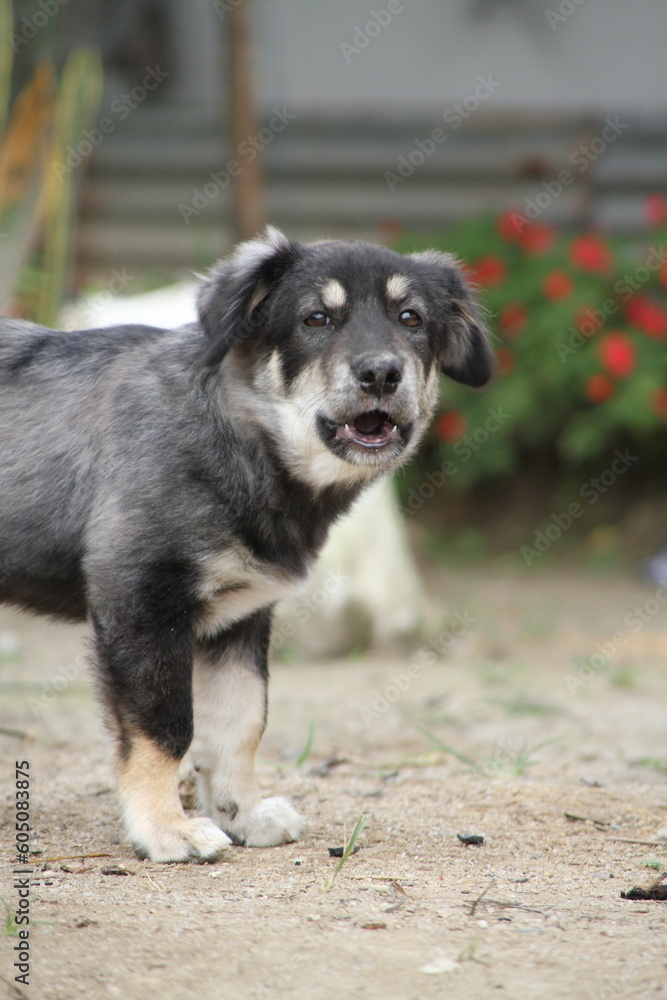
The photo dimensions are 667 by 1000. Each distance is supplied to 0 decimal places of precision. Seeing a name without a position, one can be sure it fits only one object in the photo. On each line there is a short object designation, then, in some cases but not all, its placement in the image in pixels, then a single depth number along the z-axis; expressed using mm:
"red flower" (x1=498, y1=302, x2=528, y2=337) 18281
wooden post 17156
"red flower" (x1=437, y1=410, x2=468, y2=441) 18391
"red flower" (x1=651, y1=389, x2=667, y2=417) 17250
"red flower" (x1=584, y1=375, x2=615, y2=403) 17469
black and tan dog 6852
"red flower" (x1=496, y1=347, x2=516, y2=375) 18391
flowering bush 17609
